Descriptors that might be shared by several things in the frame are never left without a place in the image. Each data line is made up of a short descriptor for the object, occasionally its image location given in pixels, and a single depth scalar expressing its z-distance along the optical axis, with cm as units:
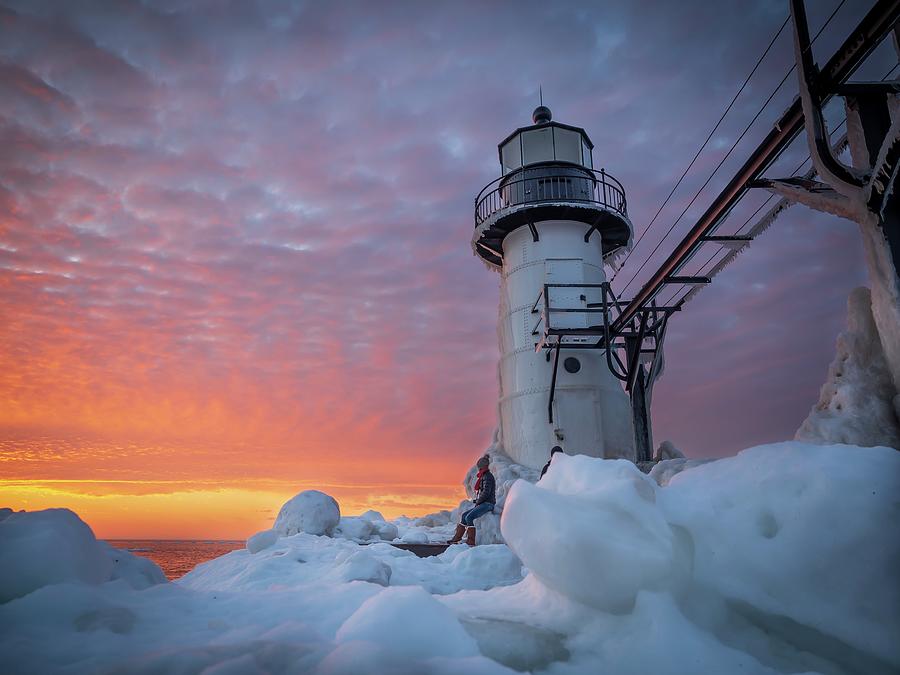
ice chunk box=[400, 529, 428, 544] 1409
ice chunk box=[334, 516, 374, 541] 1481
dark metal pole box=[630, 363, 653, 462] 1485
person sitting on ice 1077
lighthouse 1695
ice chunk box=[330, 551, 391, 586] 538
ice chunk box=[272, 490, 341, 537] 1336
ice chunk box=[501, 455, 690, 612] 319
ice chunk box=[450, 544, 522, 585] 704
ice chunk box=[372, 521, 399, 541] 1588
